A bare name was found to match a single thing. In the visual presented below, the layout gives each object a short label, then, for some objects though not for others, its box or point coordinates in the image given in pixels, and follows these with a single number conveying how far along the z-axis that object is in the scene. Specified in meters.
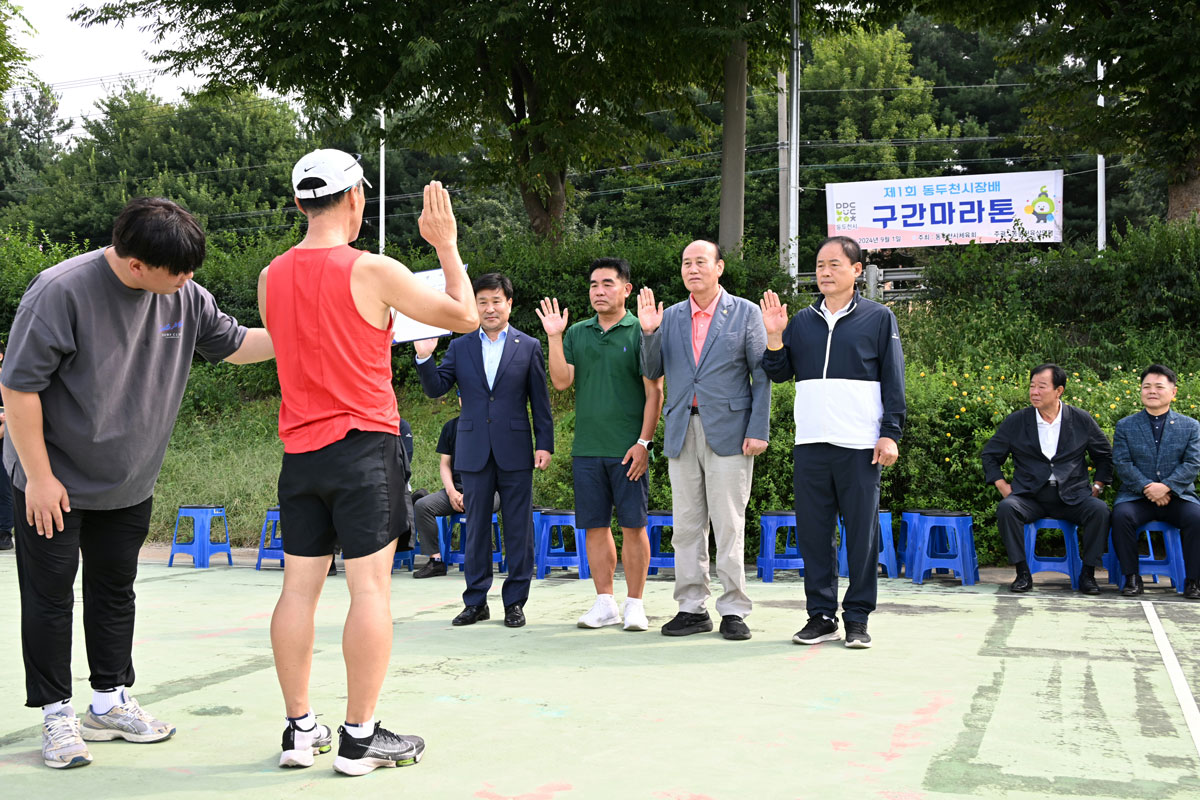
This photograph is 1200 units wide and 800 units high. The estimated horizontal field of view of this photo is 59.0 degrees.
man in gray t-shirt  3.20
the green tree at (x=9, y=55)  18.86
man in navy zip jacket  5.02
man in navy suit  5.62
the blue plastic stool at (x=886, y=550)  7.05
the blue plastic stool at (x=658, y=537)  7.18
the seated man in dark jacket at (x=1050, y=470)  6.55
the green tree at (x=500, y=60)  13.44
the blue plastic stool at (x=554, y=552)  7.34
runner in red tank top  3.14
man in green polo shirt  5.53
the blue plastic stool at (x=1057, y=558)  6.66
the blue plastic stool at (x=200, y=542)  8.17
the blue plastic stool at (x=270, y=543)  8.06
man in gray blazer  5.22
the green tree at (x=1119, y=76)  12.14
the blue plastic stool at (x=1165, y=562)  6.43
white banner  22.44
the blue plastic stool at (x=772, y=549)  7.09
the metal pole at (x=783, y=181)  14.27
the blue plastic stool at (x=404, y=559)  7.75
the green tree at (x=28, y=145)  42.84
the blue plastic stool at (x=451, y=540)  7.65
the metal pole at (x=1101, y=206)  22.46
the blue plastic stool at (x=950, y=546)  6.80
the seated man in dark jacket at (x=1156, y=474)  6.40
